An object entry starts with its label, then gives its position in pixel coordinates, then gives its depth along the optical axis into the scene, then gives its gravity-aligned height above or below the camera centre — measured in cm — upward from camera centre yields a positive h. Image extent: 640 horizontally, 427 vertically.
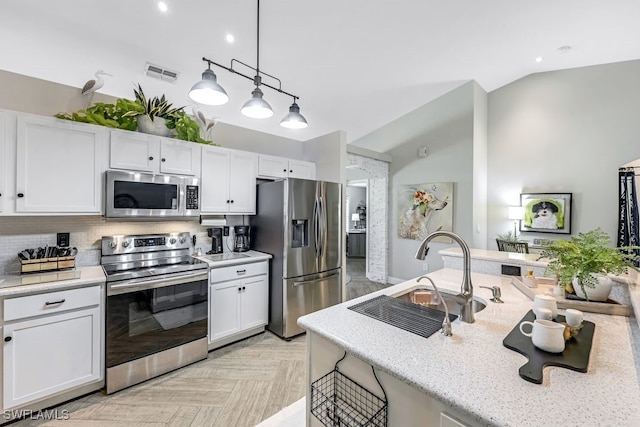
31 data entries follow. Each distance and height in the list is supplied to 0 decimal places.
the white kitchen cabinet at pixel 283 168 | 337 +60
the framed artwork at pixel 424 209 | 463 +10
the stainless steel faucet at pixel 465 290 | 128 -35
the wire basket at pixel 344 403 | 106 -80
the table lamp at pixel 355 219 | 873 -16
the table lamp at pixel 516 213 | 439 +4
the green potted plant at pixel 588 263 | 135 -24
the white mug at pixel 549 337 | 97 -43
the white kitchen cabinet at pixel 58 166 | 196 +35
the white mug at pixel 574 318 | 112 -42
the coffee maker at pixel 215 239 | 317 -30
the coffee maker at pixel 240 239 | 329 -31
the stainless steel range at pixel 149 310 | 208 -80
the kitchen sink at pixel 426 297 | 172 -54
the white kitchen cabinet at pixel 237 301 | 269 -92
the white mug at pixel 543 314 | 116 -42
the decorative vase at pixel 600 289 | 144 -39
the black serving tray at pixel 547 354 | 88 -49
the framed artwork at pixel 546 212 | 417 +6
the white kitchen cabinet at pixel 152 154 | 235 +54
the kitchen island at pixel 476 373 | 73 -51
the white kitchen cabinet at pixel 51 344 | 175 -90
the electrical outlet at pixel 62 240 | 231 -24
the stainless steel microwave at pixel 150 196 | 229 +15
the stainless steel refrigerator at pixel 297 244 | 301 -35
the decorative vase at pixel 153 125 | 251 +81
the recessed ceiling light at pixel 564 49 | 358 +221
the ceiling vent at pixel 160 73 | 275 +145
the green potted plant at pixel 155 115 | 250 +91
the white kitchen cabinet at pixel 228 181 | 290 +35
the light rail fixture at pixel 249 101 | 196 +88
